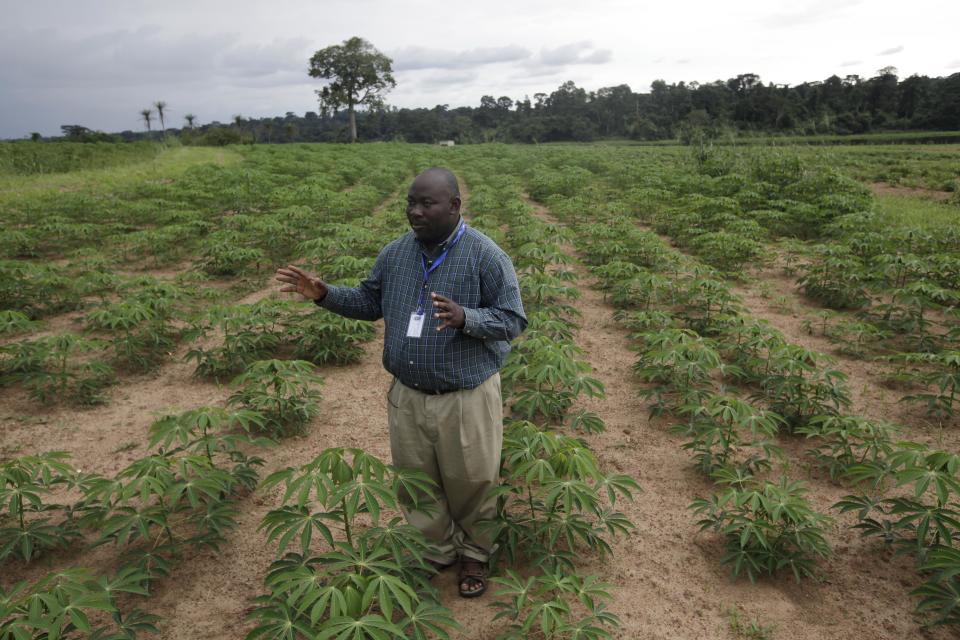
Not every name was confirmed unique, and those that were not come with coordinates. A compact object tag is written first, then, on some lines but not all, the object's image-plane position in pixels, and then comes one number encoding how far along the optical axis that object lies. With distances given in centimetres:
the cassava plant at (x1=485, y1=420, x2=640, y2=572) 217
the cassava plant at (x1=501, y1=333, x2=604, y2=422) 321
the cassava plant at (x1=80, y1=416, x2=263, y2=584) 218
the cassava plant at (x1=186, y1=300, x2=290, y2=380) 423
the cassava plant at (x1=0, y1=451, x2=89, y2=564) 225
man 194
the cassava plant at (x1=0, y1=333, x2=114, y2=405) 377
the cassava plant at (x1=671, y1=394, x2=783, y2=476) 295
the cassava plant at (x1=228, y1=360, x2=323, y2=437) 344
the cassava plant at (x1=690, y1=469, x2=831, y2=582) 240
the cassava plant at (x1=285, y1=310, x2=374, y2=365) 460
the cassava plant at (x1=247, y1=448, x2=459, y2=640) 160
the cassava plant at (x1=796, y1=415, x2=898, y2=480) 296
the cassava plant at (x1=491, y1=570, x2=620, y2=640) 188
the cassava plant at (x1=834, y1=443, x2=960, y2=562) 213
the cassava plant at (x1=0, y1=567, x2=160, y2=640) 160
